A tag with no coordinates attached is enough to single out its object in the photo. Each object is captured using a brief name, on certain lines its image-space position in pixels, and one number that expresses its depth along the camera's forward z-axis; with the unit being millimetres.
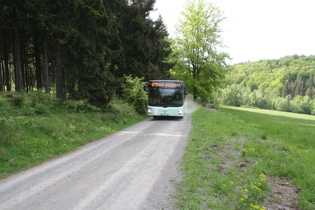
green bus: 17172
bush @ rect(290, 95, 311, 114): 107875
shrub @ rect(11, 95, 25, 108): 11562
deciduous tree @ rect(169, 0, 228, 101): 27844
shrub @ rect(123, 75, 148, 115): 19500
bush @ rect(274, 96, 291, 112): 109500
